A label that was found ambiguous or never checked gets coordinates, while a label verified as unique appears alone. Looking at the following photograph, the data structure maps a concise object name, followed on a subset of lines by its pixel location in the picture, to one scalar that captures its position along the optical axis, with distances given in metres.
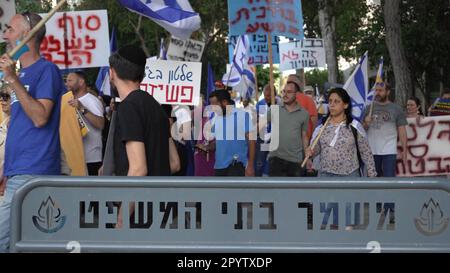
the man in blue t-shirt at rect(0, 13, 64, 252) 5.31
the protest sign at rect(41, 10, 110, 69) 11.09
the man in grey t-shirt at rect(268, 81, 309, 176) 10.48
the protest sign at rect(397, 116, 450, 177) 11.59
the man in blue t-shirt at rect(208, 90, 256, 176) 11.24
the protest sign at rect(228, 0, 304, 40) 12.82
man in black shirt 4.80
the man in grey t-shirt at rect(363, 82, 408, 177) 11.17
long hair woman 8.43
